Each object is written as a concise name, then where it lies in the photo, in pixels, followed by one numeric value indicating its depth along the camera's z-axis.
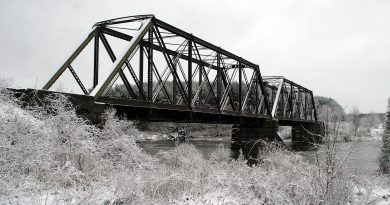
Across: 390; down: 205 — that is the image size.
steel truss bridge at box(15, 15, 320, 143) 10.60
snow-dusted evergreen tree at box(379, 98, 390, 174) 13.89
